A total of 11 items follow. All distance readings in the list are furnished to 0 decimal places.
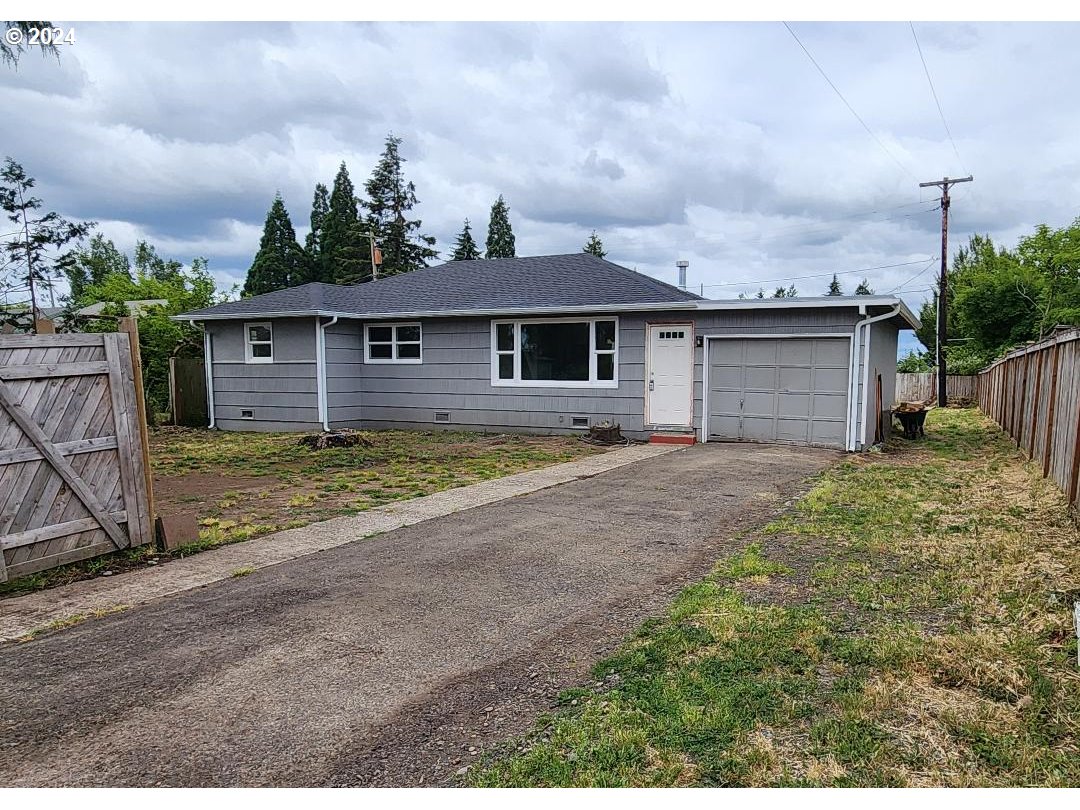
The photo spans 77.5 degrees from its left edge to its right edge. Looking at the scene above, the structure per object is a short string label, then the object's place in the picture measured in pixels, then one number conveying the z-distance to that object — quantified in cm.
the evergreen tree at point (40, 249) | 1515
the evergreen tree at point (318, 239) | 4325
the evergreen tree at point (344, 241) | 4056
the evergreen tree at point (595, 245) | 4681
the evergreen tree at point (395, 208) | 4222
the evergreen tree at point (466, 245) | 4529
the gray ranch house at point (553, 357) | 1114
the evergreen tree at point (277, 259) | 4231
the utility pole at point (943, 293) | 2319
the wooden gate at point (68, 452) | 438
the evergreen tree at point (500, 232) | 4450
